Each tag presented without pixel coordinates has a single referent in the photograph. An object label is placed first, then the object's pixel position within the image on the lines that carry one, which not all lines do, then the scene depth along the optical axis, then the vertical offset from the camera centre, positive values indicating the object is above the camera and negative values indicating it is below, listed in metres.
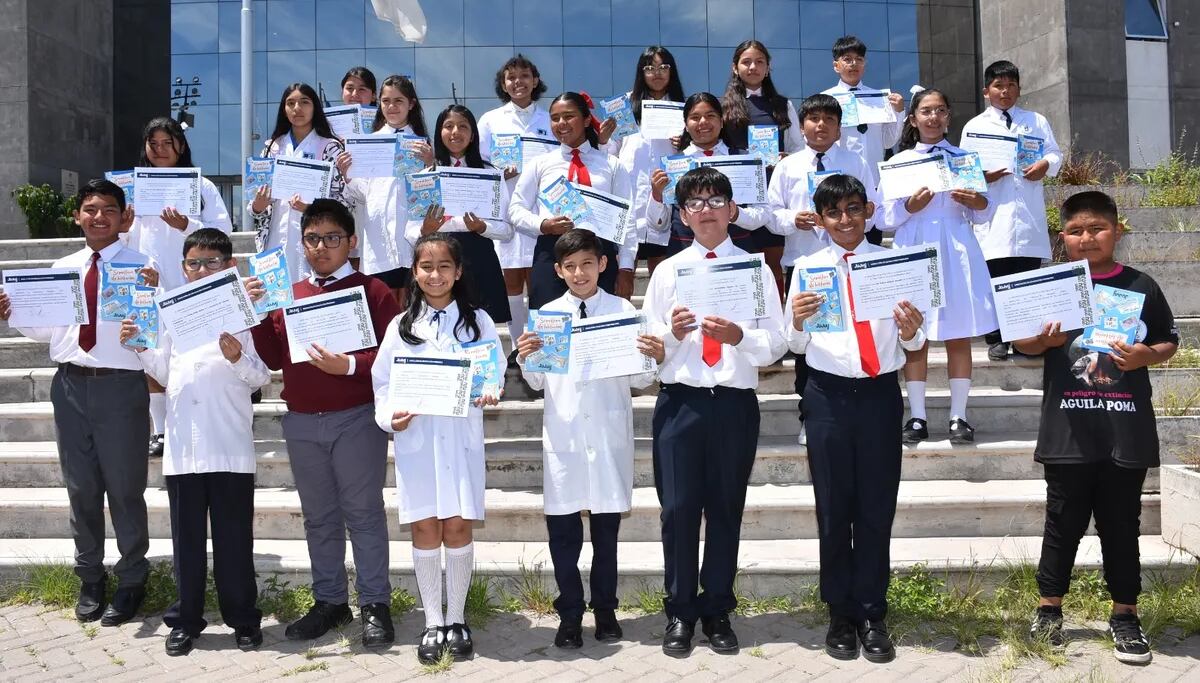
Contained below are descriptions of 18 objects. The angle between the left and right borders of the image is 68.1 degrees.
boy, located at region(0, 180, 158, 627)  4.61 -0.32
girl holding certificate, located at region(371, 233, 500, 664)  4.16 -0.46
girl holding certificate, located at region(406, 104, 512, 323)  5.74 +0.89
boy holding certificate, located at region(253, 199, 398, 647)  4.30 -0.38
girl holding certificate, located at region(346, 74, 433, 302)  5.89 +0.93
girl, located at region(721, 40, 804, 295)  5.97 +1.79
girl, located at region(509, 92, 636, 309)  5.44 +1.17
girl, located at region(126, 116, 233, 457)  5.61 +0.93
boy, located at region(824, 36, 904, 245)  6.24 +1.72
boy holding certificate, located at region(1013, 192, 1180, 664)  3.94 -0.36
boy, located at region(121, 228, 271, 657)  4.27 -0.50
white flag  10.97 +4.38
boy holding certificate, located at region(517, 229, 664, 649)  4.22 -0.49
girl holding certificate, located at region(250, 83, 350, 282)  5.90 +1.46
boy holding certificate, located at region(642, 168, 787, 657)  4.15 -0.45
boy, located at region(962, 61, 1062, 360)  6.08 +1.10
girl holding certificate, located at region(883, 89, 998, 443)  5.64 +0.47
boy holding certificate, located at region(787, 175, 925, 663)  4.05 -0.46
